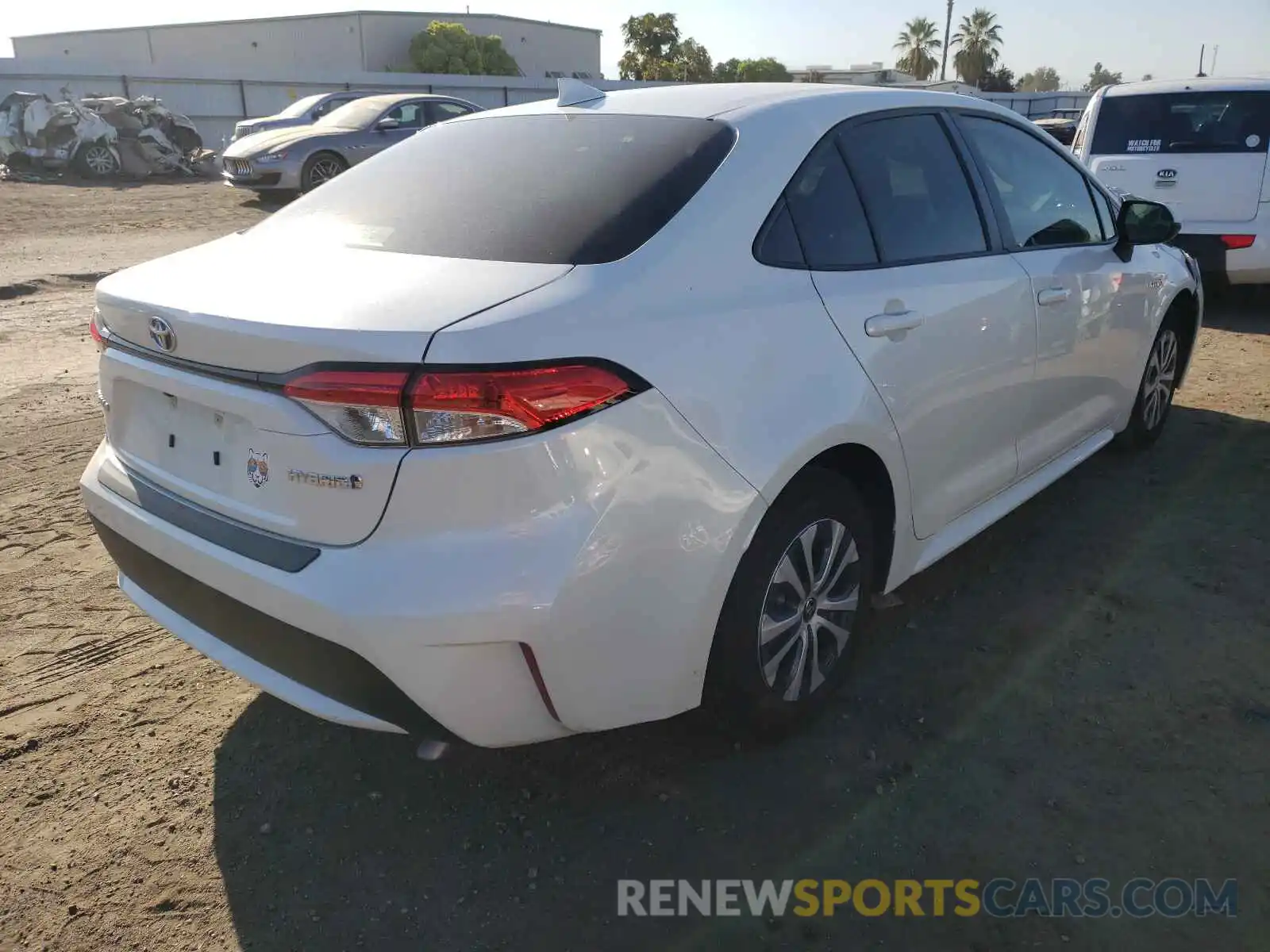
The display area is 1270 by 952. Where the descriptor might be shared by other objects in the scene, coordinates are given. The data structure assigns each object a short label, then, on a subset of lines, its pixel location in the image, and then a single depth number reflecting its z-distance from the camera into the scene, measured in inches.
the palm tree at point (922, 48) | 3393.2
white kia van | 306.3
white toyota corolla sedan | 79.1
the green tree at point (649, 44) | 2549.2
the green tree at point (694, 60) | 2534.4
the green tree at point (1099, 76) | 3782.0
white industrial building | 2450.8
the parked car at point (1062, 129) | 781.3
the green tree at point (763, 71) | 2367.1
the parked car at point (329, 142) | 589.3
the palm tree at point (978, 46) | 3248.0
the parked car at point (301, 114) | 694.5
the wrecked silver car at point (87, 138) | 783.1
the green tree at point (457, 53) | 2225.6
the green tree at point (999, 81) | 2906.0
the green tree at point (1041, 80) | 5378.9
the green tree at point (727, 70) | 2578.0
